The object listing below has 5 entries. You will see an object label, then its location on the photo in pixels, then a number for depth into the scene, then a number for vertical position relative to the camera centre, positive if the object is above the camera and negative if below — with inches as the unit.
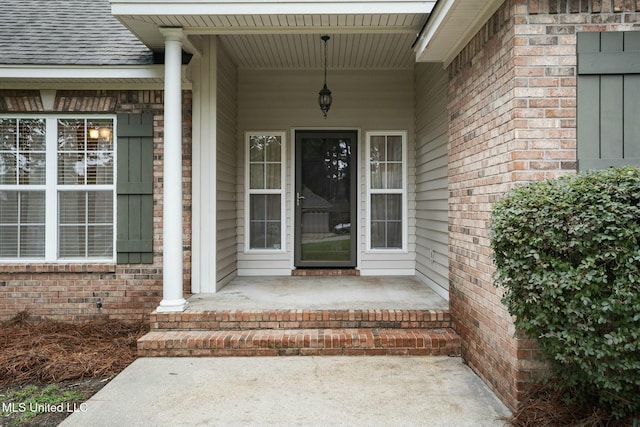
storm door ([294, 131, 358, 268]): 245.9 +6.2
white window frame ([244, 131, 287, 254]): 243.9 +8.9
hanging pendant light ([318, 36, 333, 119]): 219.1 +53.7
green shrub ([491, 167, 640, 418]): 86.3 -14.3
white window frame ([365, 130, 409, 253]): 242.8 +8.9
